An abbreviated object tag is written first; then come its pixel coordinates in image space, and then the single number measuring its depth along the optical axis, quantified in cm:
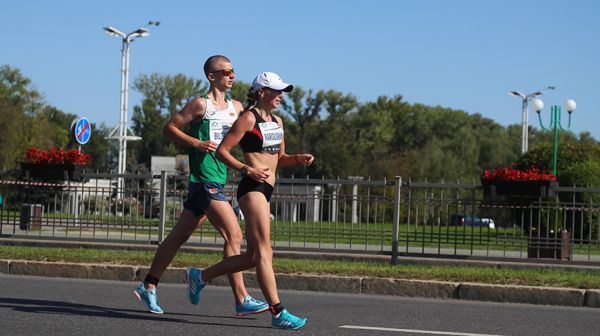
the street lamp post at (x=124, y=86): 4844
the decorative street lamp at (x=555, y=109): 3238
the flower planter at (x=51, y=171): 1662
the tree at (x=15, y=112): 5628
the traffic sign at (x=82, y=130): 2600
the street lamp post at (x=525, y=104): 6062
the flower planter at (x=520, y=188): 1470
